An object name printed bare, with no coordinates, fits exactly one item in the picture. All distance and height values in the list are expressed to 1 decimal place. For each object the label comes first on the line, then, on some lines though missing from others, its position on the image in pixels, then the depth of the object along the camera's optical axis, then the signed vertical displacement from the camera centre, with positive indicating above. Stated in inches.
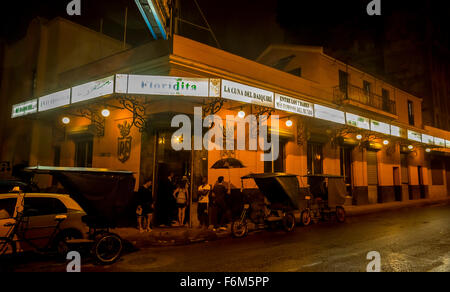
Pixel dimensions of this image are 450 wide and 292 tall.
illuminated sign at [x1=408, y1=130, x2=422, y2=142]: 825.5 +133.7
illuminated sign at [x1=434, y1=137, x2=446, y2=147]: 980.8 +137.7
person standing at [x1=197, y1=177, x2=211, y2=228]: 427.8 -35.6
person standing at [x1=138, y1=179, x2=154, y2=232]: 397.4 -30.5
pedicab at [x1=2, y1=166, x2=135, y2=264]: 236.8 -21.2
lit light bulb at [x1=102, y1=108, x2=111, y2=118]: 438.3 +103.4
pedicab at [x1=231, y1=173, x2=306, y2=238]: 376.5 -29.2
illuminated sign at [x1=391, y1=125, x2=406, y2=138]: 748.8 +132.9
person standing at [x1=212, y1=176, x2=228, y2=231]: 406.0 -33.9
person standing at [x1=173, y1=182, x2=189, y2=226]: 430.0 -28.4
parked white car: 247.4 -35.3
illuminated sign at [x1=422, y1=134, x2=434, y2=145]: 905.1 +136.8
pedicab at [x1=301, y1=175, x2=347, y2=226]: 471.2 -28.9
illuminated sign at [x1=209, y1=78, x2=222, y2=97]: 396.2 +128.1
